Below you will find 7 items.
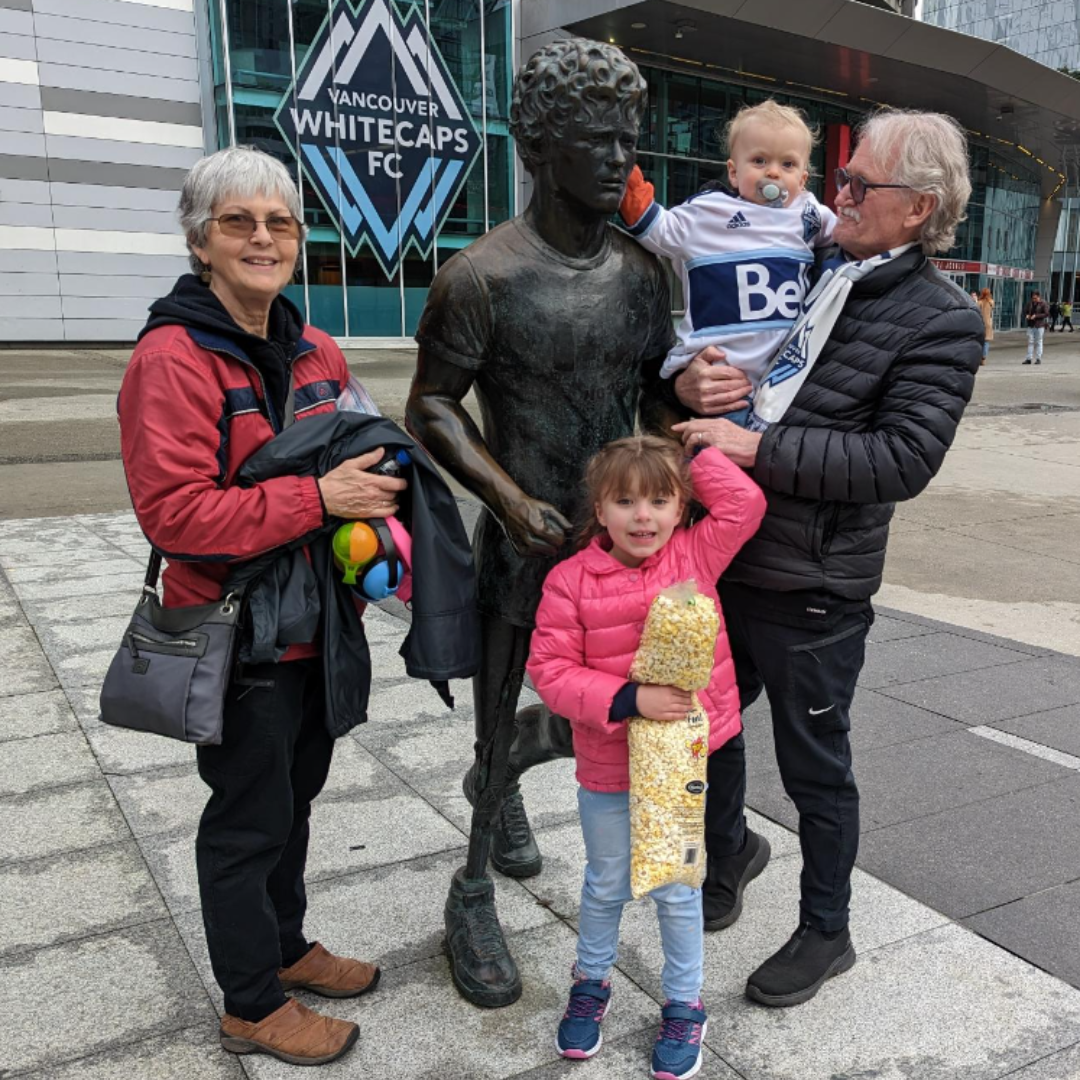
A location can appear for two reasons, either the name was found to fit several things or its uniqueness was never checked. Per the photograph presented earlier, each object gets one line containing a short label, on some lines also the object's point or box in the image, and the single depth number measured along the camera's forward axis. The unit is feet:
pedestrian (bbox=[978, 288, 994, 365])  78.78
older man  7.14
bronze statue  7.07
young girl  6.73
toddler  7.60
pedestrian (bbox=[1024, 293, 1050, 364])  78.04
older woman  6.14
